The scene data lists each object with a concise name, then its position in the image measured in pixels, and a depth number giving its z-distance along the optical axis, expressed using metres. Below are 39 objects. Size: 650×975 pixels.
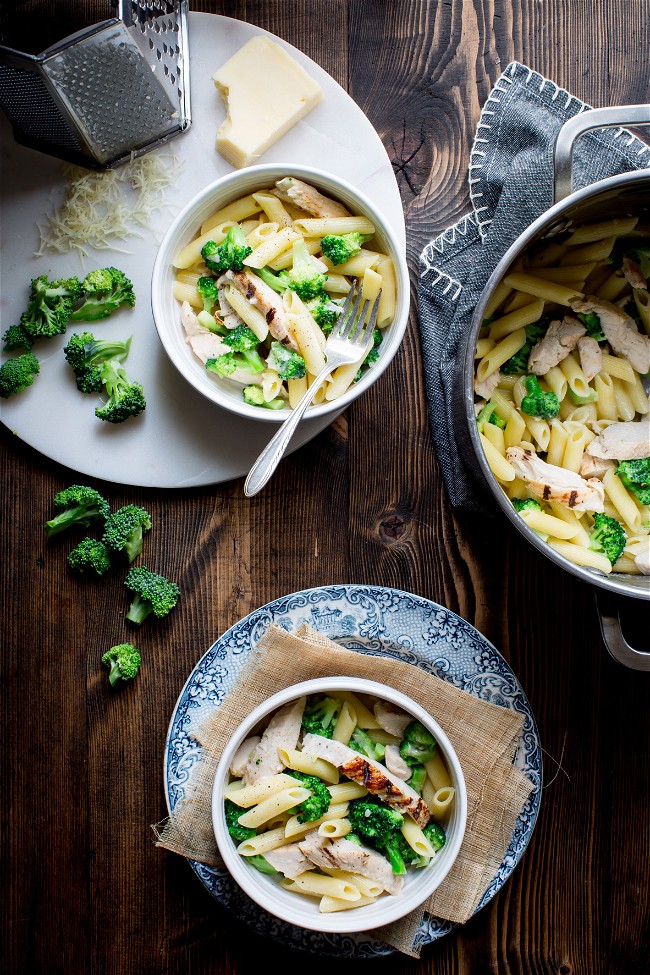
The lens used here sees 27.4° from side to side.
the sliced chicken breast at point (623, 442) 0.87
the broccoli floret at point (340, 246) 0.84
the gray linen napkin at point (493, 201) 0.88
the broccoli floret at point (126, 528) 0.89
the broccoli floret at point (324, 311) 0.84
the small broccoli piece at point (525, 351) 0.87
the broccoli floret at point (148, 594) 0.89
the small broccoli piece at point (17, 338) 0.88
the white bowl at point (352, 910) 0.82
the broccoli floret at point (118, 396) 0.87
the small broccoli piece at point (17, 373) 0.87
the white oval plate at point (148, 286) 0.87
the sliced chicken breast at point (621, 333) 0.87
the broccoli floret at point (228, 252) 0.84
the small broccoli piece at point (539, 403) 0.86
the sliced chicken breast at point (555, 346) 0.87
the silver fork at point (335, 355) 0.82
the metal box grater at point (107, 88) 0.80
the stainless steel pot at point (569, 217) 0.78
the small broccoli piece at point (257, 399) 0.84
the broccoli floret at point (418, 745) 0.84
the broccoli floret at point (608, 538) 0.86
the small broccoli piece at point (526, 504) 0.85
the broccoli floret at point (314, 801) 0.83
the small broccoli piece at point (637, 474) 0.87
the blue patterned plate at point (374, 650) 0.87
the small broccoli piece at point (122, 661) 0.90
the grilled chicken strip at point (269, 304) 0.83
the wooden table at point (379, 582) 0.89
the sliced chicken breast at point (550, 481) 0.85
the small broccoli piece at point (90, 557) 0.89
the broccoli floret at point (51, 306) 0.87
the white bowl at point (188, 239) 0.83
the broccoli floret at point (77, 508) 0.89
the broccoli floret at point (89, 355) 0.87
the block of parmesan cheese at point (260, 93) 0.86
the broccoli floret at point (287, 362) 0.83
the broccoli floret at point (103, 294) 0.86
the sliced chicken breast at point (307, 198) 0.84
